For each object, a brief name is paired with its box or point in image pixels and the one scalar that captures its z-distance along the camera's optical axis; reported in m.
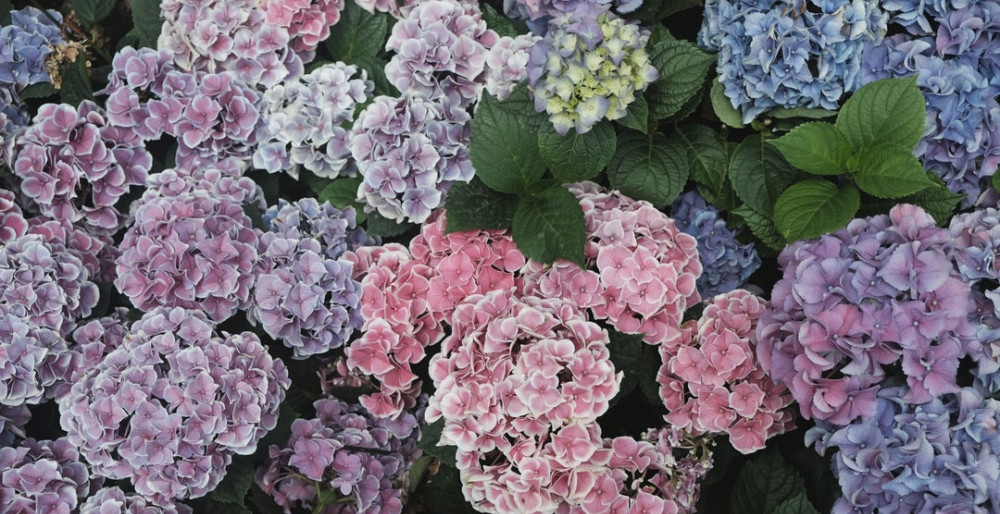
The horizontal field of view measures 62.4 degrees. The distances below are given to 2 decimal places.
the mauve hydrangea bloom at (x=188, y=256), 1.66
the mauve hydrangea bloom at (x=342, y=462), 1.73
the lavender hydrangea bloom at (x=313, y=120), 1.86
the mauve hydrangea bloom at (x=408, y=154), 1.74
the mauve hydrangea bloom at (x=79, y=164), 1.79
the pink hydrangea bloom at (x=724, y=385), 1.52
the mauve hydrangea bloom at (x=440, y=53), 1.78
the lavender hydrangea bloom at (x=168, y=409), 1.49
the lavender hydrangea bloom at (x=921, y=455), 1.31
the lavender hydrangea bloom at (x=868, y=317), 1.34
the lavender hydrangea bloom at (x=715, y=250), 1.77
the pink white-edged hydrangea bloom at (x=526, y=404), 1.42
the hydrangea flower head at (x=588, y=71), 1.58
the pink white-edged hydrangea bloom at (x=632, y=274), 1.53
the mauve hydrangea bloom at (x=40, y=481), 1.55
